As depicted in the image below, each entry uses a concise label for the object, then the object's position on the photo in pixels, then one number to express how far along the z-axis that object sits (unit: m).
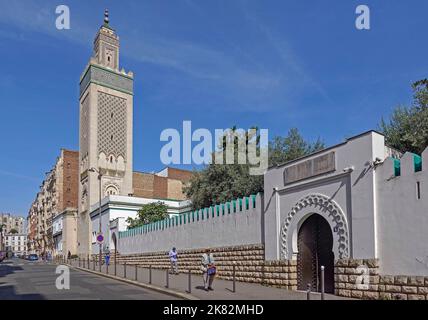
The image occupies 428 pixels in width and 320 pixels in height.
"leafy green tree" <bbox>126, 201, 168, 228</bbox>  40.53
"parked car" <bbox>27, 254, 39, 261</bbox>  72.75
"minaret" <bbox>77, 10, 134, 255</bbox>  54.69
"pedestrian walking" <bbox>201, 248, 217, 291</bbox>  15.50
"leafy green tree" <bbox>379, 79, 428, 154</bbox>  20.38
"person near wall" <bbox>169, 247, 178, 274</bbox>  23.45
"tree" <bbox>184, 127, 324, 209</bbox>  28.94
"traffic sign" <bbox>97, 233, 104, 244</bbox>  30.17
